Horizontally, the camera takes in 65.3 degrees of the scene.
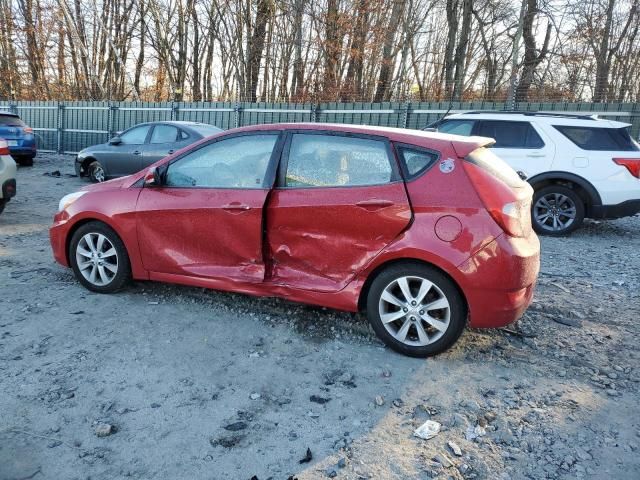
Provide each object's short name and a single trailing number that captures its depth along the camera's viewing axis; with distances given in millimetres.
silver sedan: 10086
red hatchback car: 3252
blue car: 12992
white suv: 7180
